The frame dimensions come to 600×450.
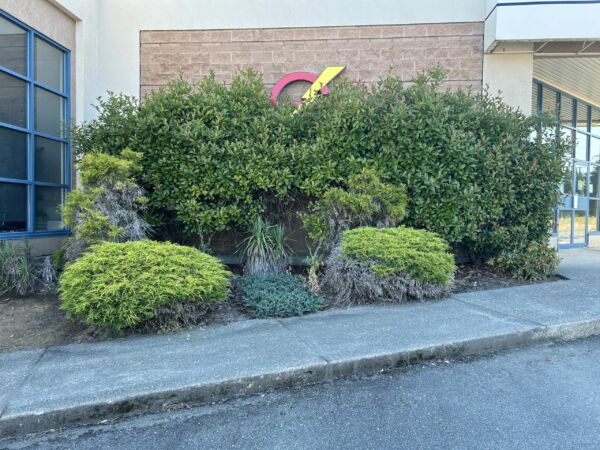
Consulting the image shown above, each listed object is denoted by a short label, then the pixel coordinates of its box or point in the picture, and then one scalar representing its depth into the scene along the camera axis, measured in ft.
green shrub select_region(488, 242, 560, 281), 23.00
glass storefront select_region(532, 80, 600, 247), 37.04
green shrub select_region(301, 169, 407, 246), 21.36
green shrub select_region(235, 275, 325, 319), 17.33
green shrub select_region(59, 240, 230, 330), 14.17
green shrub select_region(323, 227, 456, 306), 18.26
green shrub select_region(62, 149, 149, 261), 18.52
